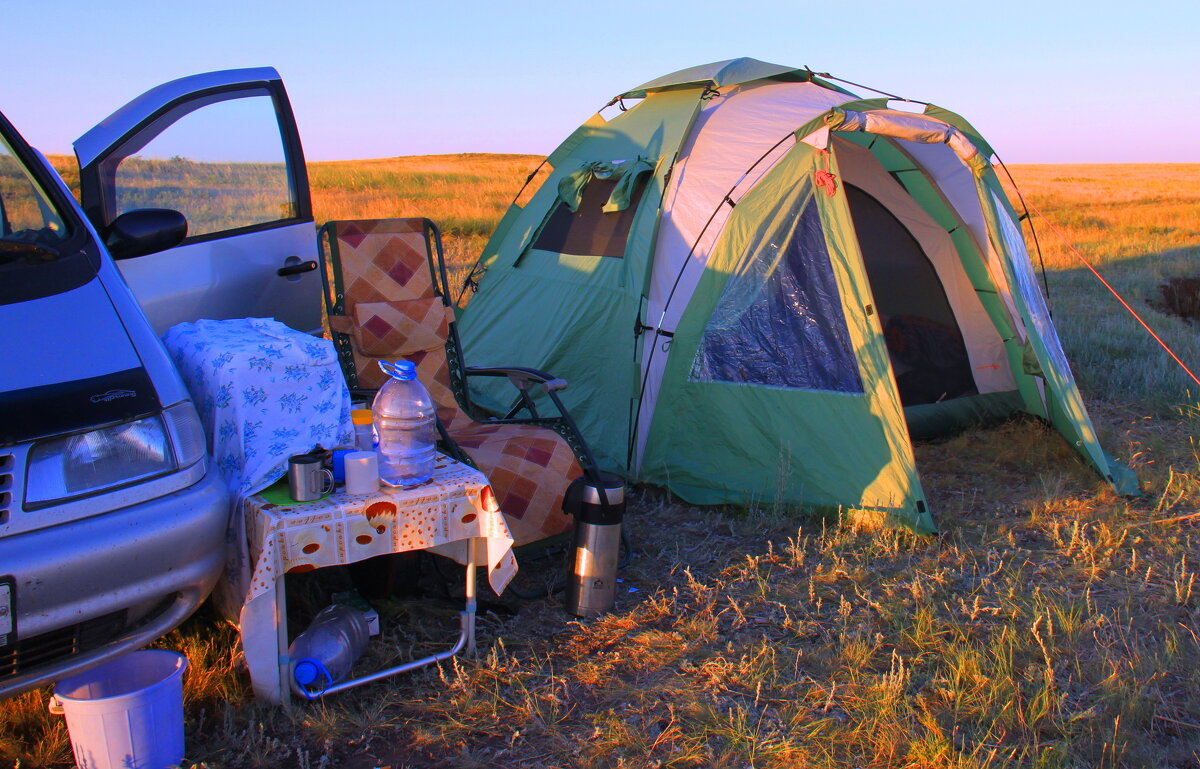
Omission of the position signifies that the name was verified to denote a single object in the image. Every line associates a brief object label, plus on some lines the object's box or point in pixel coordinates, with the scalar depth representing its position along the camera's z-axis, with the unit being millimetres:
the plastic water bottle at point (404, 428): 3014
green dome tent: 4562
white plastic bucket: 2355
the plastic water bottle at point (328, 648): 2887
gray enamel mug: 2752
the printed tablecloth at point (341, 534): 2680
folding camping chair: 3867
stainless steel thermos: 3467
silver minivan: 2213
